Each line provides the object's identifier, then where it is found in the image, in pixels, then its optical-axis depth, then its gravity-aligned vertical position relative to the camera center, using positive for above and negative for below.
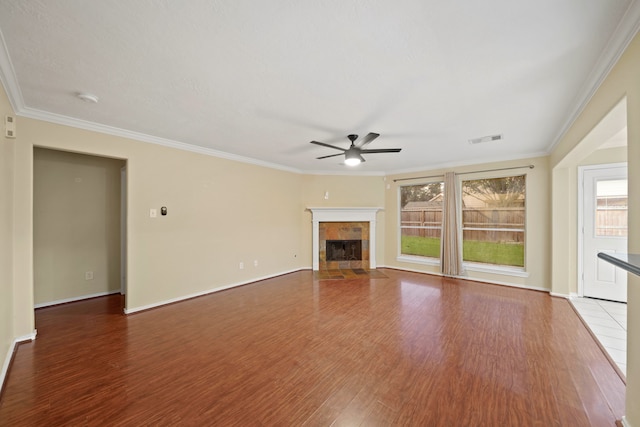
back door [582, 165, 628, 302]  3.71 -0.22
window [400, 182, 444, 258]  5.70 -0.15
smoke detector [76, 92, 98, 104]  2.30 +1.10
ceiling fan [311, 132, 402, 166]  3.15 +0.78
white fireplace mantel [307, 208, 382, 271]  5.99 -0.14
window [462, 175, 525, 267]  4.70 -0.16
